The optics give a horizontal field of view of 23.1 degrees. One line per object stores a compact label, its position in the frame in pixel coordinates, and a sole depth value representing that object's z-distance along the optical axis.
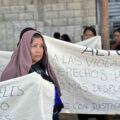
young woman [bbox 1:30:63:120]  2.65
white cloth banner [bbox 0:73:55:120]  2.54
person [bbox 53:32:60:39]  7.87
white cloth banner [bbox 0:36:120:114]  4.09
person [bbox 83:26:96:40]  5.10
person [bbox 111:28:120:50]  4.82
